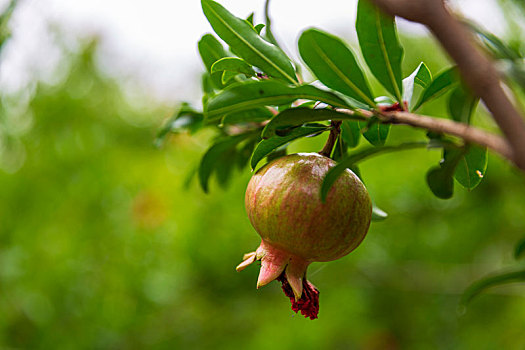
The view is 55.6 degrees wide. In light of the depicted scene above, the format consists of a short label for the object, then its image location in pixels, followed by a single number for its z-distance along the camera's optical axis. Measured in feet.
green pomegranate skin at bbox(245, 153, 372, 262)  1.55
